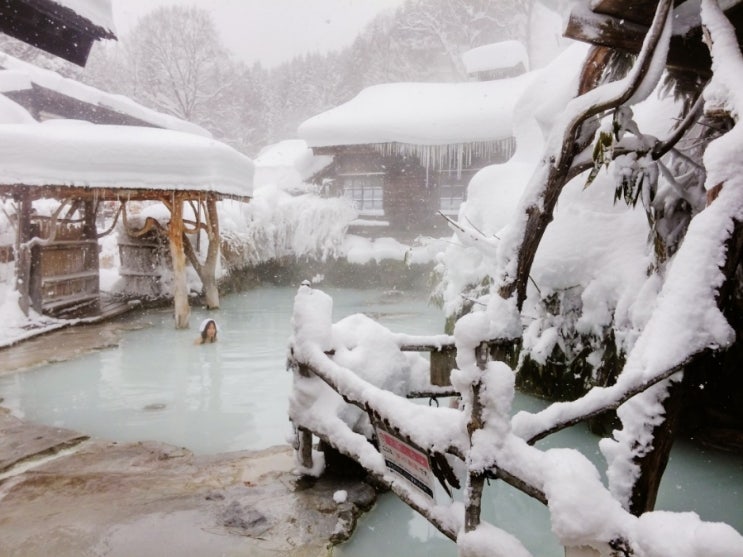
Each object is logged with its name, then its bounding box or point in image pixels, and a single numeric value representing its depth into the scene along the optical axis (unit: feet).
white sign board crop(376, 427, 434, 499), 7.11
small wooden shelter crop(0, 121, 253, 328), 25.38
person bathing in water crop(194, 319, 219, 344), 29.22
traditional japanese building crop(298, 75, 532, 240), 53.72
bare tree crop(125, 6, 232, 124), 98.17
